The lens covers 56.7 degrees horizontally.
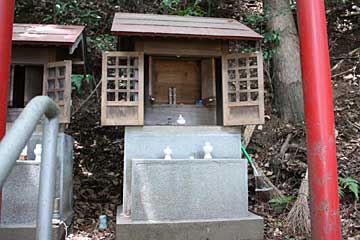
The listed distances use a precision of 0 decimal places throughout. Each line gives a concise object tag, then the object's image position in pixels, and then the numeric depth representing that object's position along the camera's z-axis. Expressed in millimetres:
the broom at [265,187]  5305
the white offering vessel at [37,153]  4231
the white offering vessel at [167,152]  4471
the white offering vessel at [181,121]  4949
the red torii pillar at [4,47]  2102
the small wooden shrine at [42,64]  4453
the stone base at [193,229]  3898
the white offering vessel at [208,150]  4539
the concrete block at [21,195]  4016
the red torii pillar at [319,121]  2557
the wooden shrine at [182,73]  4551
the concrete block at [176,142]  4551
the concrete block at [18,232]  3826
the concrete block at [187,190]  4090
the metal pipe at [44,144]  991
